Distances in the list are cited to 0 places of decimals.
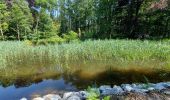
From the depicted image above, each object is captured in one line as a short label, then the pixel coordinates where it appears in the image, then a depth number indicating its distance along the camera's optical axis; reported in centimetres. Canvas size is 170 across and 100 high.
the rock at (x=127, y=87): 175
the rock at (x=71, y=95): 159
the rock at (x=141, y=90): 155
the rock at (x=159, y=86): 169
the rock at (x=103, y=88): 173
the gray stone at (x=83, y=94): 156
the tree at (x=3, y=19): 841
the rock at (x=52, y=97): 161
